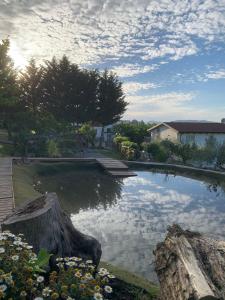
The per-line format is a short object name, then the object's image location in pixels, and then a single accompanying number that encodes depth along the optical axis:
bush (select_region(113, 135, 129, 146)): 27.68
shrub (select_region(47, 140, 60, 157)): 22.85
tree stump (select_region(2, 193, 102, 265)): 4.59
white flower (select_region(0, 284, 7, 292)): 2.52
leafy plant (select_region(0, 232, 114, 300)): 2.73
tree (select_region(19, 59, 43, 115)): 33.63
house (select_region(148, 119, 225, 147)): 26.66
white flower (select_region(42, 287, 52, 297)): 2.65
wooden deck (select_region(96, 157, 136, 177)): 18.89
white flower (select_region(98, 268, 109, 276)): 3.14
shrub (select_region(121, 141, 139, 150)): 24.83
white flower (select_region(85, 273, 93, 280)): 2.96
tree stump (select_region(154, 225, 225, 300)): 3.38
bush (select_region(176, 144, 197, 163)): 22.83
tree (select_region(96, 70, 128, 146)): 33.48
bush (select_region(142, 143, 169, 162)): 23.54
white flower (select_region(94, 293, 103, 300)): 2.69
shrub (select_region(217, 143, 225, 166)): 21.21
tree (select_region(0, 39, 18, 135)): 23.54
